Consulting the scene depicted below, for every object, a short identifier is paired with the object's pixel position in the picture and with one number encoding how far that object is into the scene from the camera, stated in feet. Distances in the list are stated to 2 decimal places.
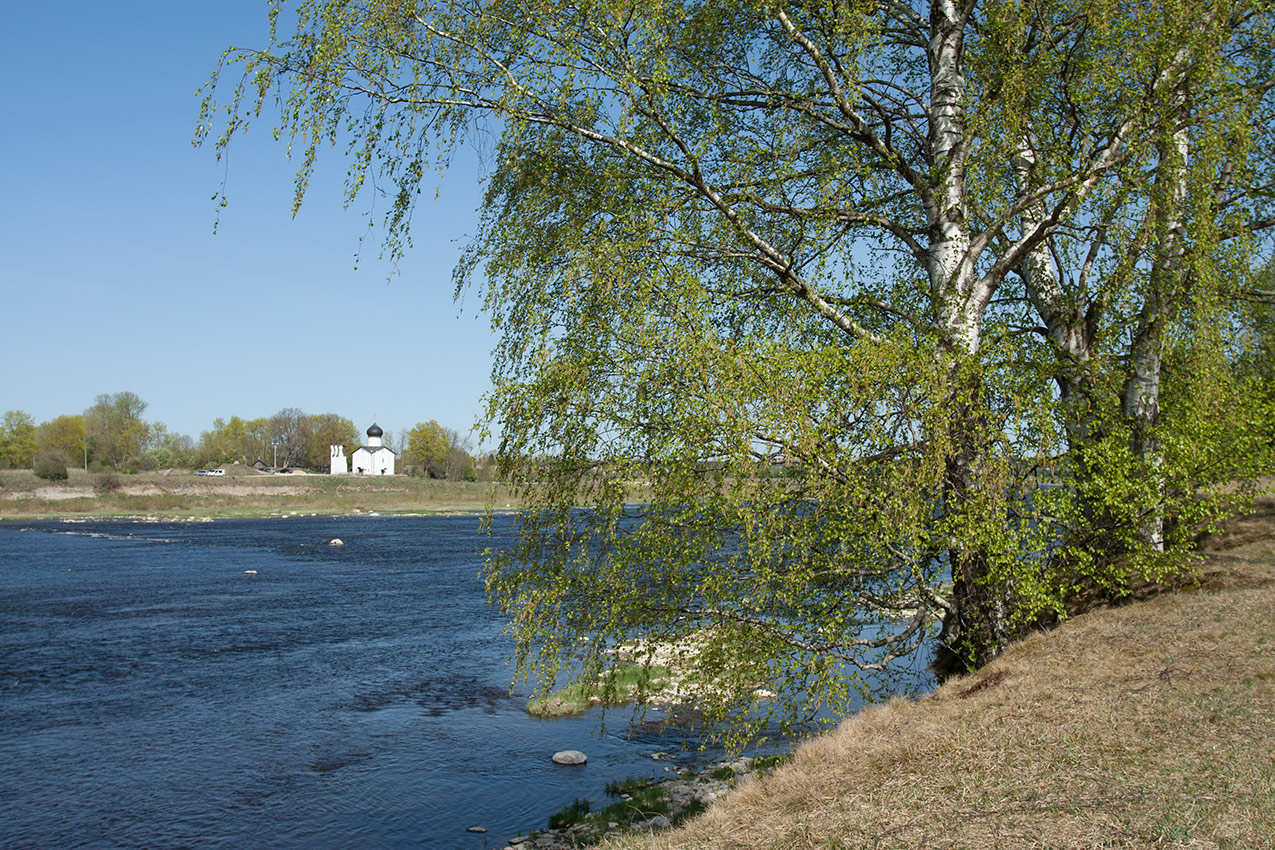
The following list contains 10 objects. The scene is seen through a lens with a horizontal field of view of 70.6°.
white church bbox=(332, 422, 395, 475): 509.64
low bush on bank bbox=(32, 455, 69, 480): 347.77
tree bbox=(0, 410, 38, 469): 470.80
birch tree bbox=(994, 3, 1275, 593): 36.01
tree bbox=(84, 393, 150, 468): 463.01
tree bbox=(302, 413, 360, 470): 571.69
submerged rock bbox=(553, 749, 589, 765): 55.72
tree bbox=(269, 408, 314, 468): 585.22
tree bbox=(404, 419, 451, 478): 493.77
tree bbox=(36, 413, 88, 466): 469.57
